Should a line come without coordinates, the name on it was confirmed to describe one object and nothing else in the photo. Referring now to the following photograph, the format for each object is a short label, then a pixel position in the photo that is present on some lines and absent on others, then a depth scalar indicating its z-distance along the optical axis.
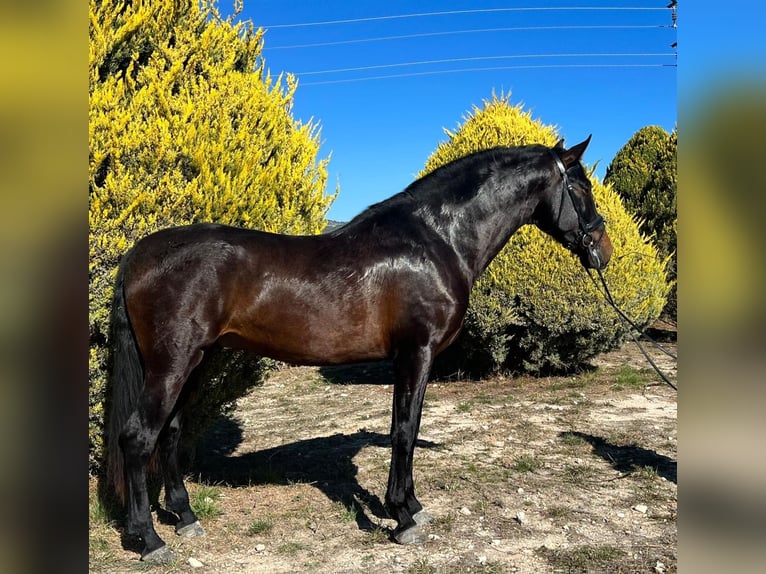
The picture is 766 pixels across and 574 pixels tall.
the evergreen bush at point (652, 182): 10.68
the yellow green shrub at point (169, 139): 3.55
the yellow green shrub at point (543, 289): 7.49
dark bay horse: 3.12
